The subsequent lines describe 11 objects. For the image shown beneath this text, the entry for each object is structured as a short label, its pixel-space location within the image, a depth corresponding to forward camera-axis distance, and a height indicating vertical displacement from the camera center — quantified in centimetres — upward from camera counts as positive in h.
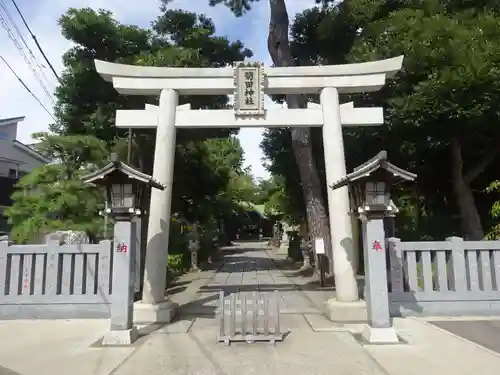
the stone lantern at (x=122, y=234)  693 +9
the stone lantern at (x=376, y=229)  684 +12
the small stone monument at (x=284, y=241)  3234 -33
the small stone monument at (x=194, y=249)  1880 -51
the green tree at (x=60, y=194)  1186 +138
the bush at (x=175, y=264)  1661 -109
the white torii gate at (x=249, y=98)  916 +323
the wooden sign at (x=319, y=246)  1220 -29
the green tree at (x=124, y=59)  1441 +642
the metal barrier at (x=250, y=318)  687 -139
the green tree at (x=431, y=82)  1156 +446
